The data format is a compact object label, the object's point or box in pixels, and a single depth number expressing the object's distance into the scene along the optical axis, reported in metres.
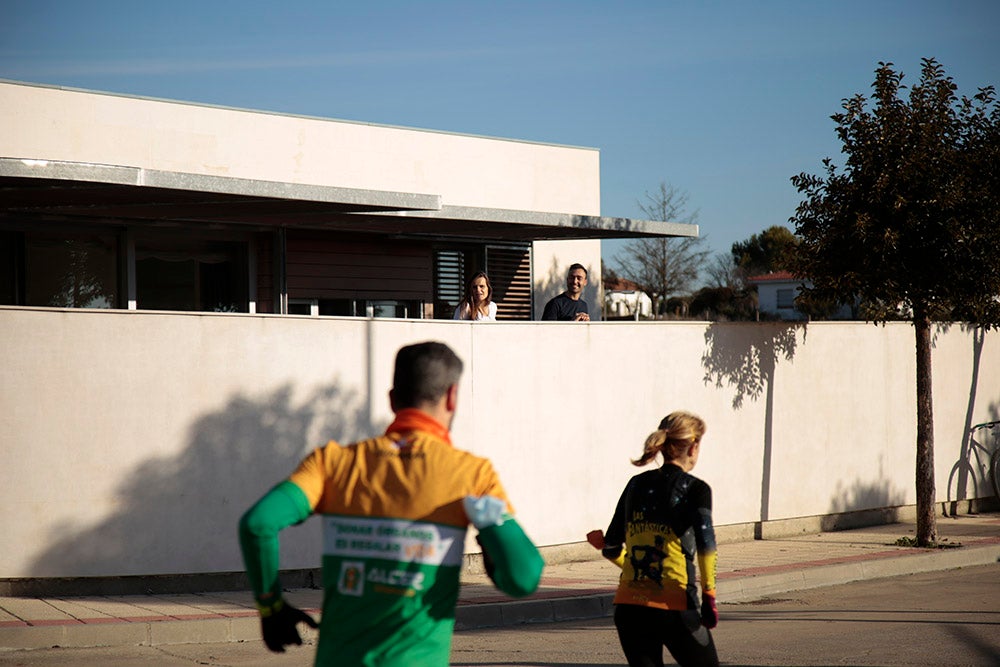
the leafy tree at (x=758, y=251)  75.88
